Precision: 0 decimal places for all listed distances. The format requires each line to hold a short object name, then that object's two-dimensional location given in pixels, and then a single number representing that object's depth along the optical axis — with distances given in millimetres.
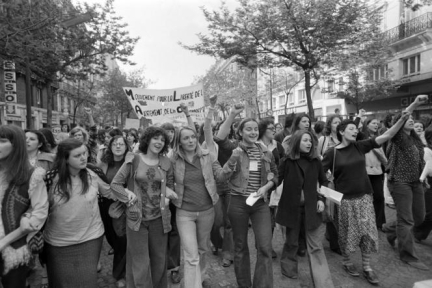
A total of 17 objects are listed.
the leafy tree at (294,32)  12297
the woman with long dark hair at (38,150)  4129
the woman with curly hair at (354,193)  4047
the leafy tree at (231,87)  31786
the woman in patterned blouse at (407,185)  4426
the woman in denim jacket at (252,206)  3629
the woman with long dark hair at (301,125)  4883
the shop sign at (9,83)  12086
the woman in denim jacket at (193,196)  3482
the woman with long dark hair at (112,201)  4102
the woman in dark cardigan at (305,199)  3768
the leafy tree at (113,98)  34000
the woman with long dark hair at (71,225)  2836
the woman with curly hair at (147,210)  3318
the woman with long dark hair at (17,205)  2463
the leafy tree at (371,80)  18766
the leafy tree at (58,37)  8383
